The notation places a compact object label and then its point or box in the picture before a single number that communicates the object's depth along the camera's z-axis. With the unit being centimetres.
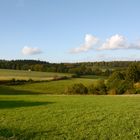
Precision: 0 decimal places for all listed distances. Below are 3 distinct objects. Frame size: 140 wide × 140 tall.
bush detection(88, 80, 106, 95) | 4683
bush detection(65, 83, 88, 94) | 4657
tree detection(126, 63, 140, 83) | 5007
